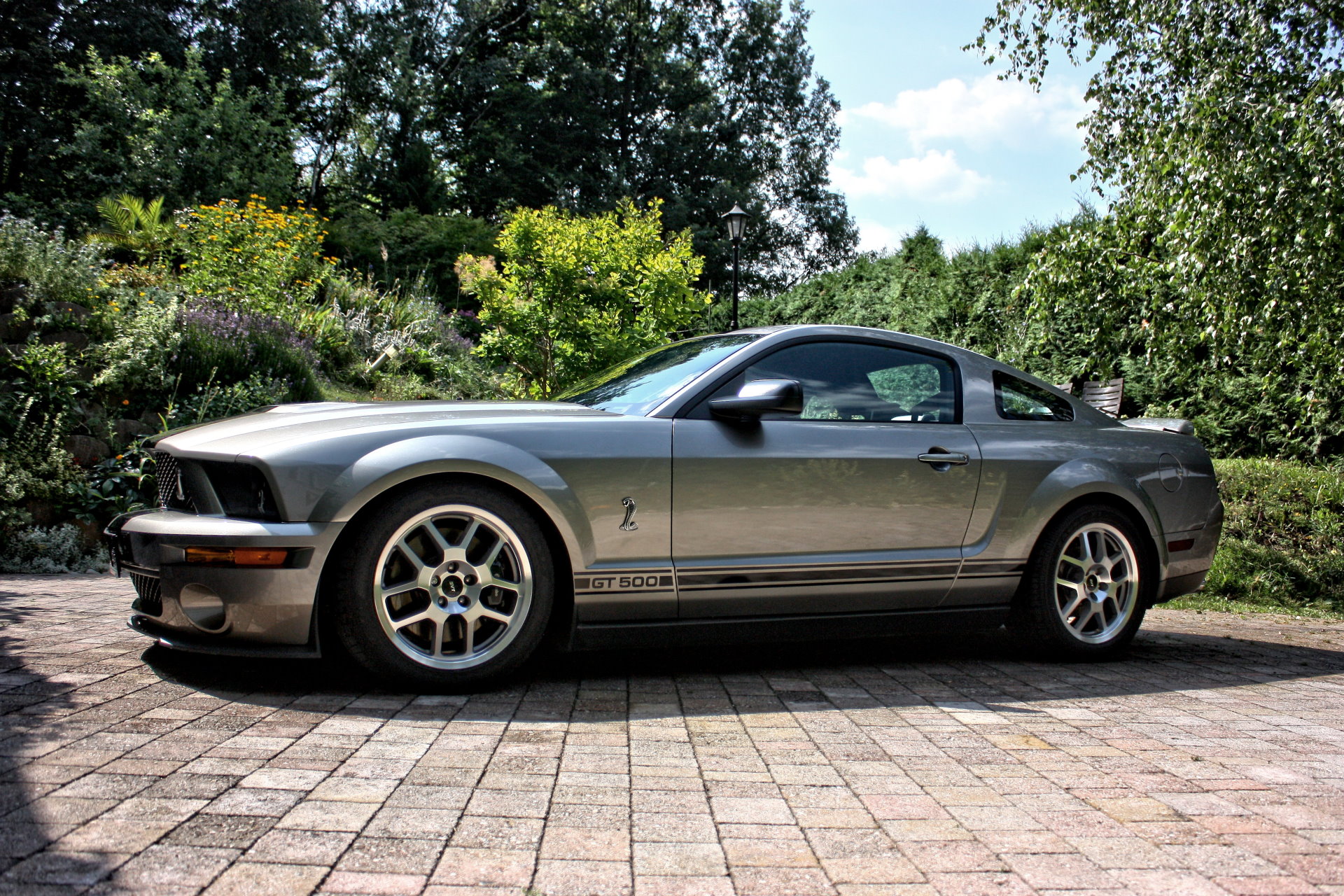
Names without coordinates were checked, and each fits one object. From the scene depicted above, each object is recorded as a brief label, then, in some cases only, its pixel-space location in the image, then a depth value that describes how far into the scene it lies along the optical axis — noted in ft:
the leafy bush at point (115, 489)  21.81
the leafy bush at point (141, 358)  24.02
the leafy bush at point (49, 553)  20.39
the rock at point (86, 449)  22.58
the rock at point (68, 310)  24.47
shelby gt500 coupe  10.89
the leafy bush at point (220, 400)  24.26
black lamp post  55.77
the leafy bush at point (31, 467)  20.83
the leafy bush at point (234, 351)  25.79
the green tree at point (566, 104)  107.86
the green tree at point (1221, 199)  23.09
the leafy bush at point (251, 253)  32.40
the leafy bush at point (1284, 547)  24.34
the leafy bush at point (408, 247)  63.67
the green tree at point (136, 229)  38.32
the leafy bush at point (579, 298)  37.09
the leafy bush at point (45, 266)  25.08
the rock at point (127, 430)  23.57
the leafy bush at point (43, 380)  22.56
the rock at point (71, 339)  24.00
